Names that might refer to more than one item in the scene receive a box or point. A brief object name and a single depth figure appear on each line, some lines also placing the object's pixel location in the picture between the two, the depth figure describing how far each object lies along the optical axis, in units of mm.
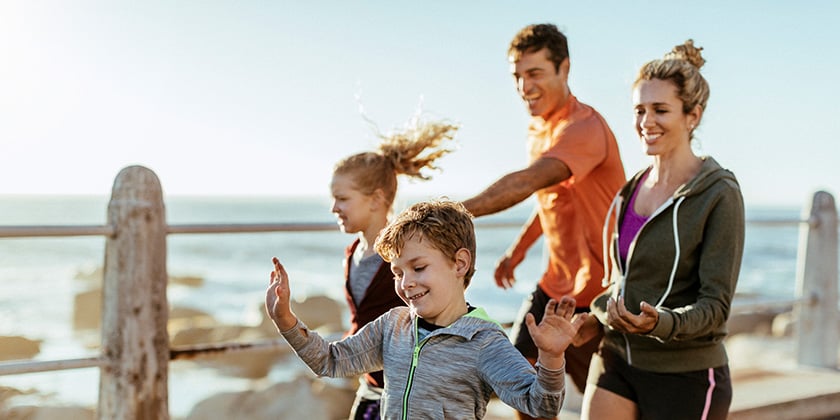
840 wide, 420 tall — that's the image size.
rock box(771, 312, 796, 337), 20062
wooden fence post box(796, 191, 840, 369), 5445
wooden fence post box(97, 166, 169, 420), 3232
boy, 2027
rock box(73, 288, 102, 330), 22828
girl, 2744
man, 3010
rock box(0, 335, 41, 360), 18531
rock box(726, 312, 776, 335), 22616
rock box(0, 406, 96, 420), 6929
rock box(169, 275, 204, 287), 29906
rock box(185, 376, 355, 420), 12273
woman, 2508
